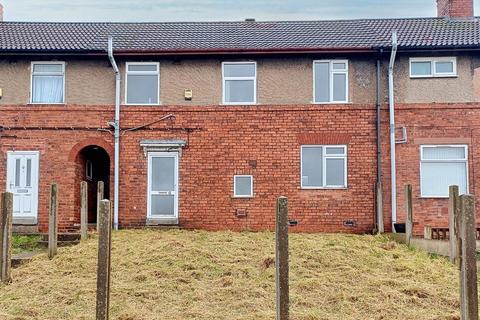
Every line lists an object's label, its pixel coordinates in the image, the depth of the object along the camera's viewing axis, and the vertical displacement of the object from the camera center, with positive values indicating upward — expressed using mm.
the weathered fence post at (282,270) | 8555 -889
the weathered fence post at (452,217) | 12398 -329
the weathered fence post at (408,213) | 16781 -317
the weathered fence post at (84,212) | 16578 -319
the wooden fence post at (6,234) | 12555 -653
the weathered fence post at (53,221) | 14784 -493
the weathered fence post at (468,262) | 8312 -760
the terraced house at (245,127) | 20094 +2177
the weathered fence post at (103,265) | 9039 -880
